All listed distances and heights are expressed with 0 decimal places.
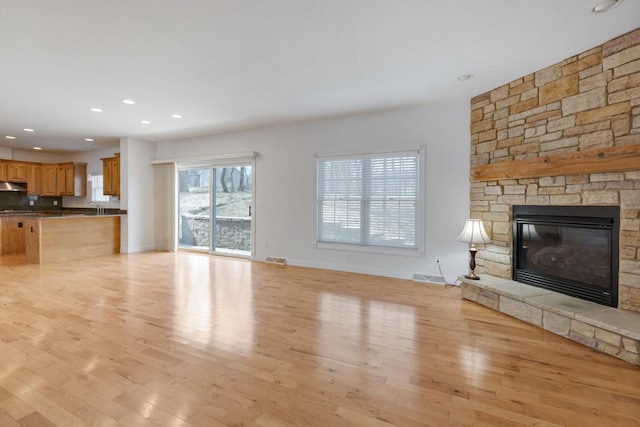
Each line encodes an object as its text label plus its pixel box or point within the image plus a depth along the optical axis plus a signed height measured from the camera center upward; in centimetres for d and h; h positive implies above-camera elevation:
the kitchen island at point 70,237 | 588 -59
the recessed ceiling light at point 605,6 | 230 +157
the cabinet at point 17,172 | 809 +99
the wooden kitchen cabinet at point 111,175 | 755 +84
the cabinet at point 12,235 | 700 -61
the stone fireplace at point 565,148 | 276 +69
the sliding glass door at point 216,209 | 661 +1
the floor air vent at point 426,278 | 465 -104
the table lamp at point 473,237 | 393 -34
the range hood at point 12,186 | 808 +60
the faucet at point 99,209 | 812 +0
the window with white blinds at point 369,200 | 486 +18
